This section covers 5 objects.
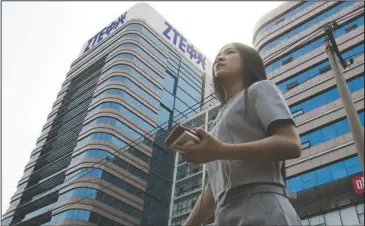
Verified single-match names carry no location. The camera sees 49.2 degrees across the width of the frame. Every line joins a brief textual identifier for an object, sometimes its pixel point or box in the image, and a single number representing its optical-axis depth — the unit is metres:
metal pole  6.02
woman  1.82
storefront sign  24.88
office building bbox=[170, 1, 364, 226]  26.25
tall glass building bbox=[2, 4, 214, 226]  44.62
